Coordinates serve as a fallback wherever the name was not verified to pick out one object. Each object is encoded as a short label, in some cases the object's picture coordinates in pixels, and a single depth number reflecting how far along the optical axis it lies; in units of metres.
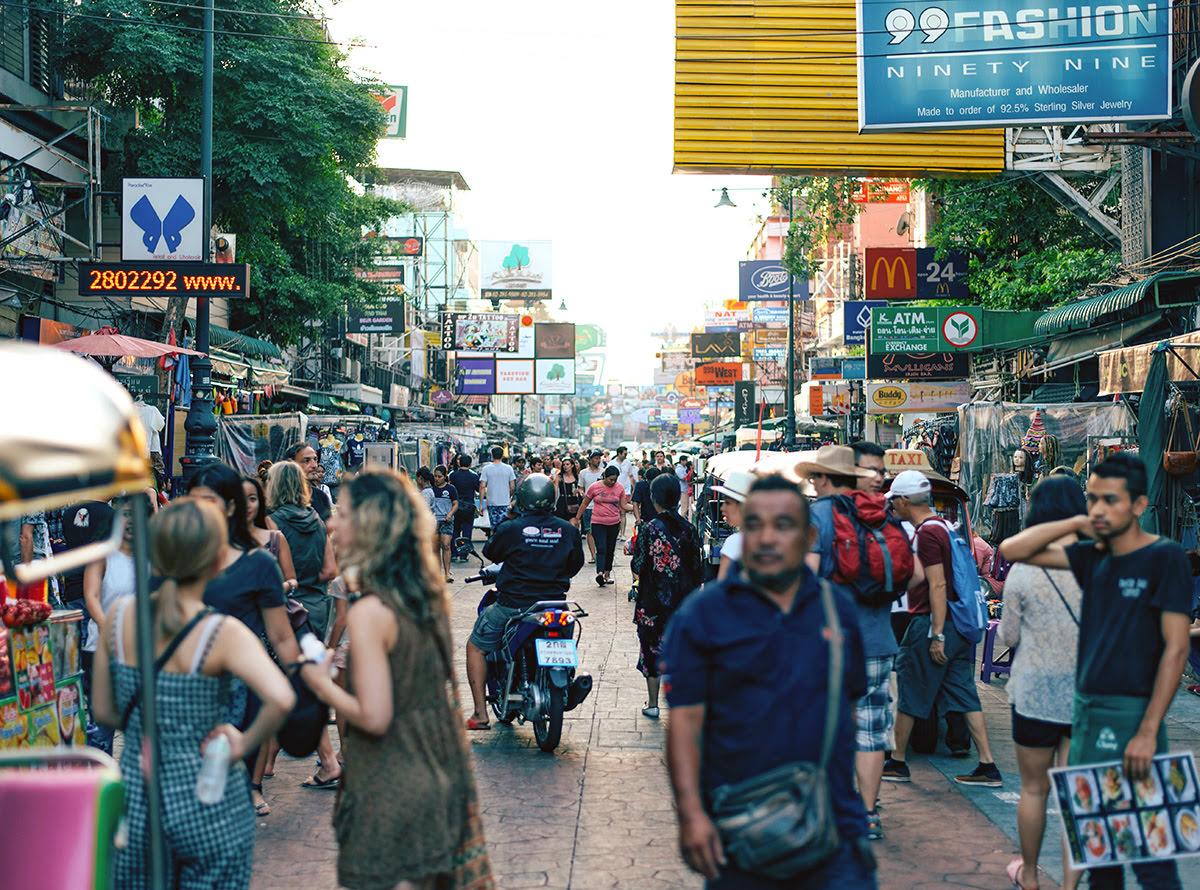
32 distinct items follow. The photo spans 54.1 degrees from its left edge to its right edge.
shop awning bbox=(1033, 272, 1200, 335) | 11.66
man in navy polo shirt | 3.08
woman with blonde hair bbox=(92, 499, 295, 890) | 3.33
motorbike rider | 7.86
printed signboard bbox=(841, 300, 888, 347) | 23.33
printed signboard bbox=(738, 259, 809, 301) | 37.03
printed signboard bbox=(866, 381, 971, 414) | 21.03
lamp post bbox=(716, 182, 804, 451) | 28.25
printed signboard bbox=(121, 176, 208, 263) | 15.48
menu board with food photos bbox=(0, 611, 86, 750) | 5.73
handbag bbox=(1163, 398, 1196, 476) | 9.98
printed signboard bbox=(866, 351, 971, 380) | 20.06
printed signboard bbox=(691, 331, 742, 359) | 44.81
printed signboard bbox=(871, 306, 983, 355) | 17.83
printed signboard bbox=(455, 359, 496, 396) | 53.28
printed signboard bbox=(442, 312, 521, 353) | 48.78
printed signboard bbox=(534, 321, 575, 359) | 57.62
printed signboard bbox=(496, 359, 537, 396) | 56.81
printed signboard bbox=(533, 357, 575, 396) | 61.91
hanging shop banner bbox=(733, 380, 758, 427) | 38.75
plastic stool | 8.70
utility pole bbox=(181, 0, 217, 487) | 14.45
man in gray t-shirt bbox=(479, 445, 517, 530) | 19.39
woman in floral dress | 8.47
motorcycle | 7.58
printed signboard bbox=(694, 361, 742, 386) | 43.69
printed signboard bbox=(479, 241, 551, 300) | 72.12
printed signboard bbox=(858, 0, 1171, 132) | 10.33
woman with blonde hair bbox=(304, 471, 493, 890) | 3.43
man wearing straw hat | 5.61
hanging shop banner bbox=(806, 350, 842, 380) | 32.95
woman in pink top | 17.28
